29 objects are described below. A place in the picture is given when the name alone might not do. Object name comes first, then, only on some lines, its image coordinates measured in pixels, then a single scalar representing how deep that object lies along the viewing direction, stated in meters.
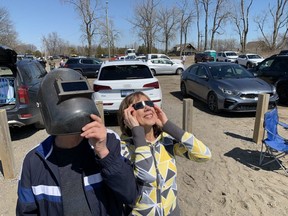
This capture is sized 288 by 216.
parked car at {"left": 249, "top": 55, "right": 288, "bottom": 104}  8.99
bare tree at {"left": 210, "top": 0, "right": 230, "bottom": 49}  50.53
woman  1.64
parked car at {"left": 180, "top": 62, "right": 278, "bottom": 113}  7.18
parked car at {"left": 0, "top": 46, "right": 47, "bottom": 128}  5.43
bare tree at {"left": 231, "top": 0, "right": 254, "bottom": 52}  47.84
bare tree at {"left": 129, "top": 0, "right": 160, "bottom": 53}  43.25
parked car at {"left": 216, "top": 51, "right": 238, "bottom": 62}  31.84
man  1.21
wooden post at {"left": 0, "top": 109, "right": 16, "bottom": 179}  3.90
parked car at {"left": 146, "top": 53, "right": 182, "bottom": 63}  23.08
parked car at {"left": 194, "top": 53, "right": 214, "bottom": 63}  33.22
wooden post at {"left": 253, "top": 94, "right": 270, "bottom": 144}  4.98
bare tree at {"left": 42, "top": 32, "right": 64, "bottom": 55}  76.56
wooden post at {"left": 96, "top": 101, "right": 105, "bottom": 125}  4.70
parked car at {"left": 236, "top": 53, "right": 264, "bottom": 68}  26.47
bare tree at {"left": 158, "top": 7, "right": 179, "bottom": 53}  49.19
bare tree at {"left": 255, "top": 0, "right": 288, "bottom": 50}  44.09
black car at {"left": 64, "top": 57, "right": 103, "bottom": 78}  21.58
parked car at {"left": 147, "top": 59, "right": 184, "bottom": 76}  20.89
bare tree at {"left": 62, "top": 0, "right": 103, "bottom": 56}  36.56
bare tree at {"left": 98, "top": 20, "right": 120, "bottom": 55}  37.97
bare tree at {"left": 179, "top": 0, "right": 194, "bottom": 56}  52.12
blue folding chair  4.05
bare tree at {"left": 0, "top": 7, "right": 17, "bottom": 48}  35.66
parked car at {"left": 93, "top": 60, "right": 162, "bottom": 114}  6.32
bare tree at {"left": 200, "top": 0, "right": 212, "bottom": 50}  51.36
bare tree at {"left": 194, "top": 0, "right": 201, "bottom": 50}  52.52
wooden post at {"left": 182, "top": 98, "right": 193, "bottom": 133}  4.87
